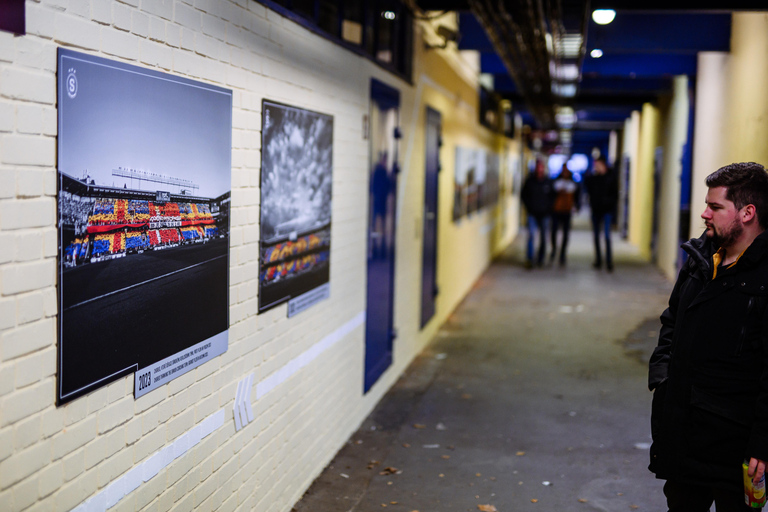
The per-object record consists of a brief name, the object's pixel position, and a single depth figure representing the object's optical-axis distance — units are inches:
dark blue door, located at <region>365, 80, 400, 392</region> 233.1
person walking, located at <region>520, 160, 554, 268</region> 600.4
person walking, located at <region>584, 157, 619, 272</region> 588.4
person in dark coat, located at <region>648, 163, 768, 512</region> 109.2
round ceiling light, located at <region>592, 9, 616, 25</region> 259.3
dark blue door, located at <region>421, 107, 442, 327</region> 318.7
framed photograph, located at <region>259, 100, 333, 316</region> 149.6
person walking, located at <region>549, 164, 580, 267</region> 620.6
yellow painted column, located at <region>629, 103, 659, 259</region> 673.6
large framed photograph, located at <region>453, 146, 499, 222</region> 415.5
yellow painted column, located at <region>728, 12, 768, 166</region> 261.4
